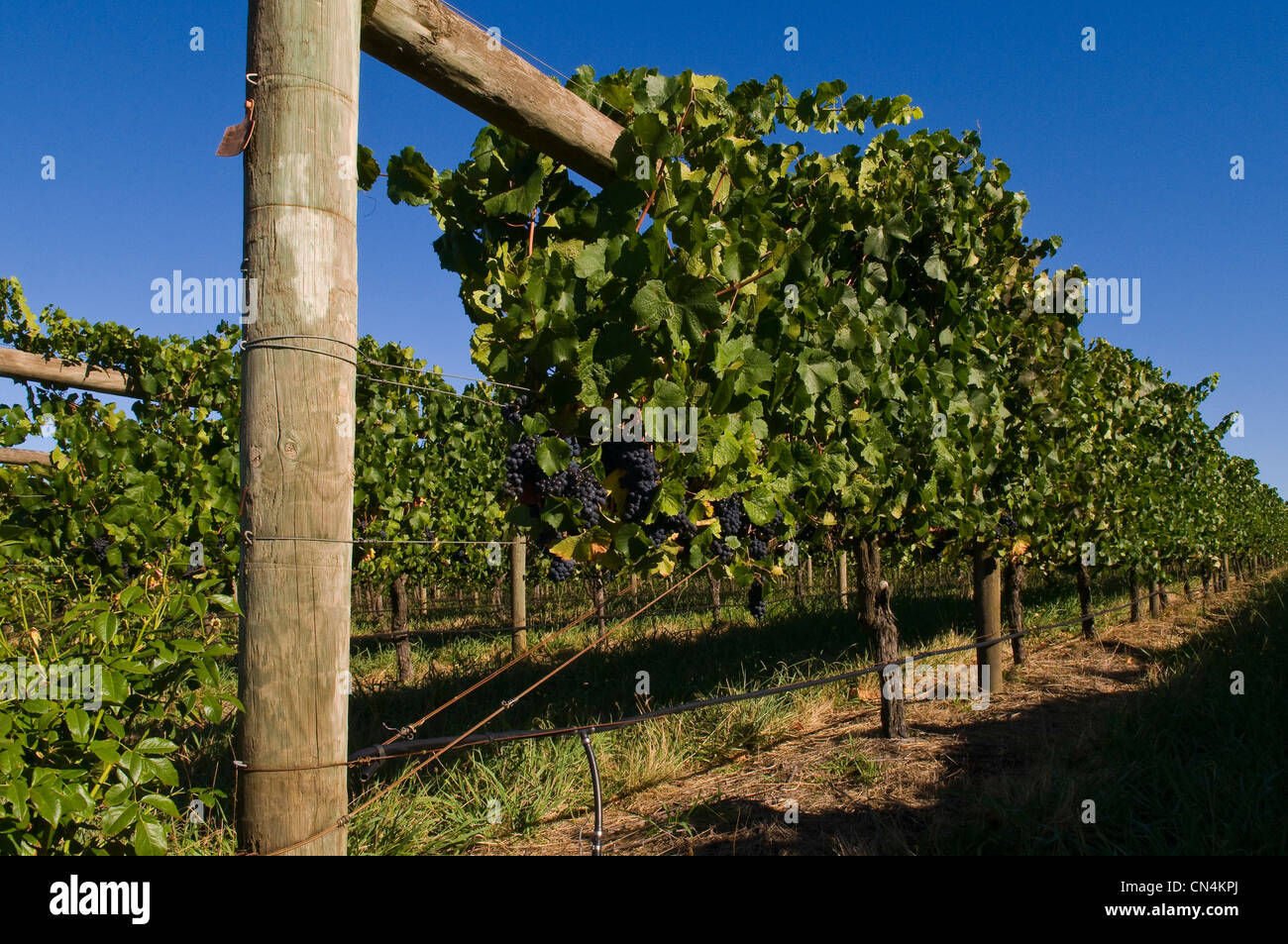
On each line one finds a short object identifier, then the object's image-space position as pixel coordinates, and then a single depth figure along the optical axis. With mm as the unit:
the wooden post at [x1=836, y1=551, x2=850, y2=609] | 12229
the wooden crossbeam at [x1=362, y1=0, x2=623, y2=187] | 2172
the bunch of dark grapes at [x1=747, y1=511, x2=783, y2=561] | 3240
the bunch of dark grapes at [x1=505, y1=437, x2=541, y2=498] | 2637
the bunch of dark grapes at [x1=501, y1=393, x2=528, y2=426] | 2760
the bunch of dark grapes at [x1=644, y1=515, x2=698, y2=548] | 2803
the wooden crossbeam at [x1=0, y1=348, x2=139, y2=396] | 5645
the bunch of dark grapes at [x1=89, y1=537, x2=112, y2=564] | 5746
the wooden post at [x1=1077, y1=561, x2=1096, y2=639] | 9137
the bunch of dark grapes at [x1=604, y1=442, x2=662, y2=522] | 2631
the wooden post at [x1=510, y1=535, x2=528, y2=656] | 8464
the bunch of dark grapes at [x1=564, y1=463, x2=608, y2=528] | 2648
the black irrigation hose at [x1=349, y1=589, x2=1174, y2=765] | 2398
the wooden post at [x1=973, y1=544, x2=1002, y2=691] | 6414
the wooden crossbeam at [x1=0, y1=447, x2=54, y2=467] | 6120
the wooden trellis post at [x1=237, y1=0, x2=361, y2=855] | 1903
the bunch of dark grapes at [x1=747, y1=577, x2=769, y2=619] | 3602
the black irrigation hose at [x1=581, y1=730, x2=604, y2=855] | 2789
